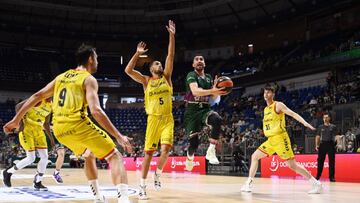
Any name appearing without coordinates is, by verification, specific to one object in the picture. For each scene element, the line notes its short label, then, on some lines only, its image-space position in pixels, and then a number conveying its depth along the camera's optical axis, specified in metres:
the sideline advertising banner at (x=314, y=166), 13.18
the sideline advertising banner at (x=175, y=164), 19.67
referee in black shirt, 12.80
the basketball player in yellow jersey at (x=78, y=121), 4.81
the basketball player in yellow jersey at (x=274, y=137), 8.72
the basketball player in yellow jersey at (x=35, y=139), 9.24
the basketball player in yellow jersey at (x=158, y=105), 7.55
